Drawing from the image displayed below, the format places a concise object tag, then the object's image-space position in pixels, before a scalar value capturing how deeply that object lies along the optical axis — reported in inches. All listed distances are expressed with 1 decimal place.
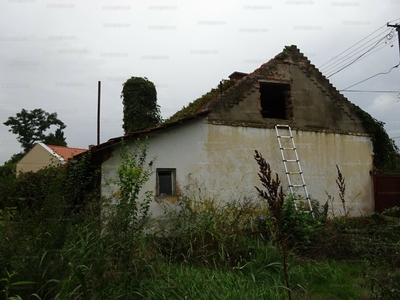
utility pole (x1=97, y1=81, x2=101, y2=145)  983.6
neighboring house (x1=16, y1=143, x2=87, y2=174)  1035.8
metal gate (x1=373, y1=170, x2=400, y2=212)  454.9
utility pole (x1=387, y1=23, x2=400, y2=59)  504.3
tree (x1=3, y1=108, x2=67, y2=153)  1739.9
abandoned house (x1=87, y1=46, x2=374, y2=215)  351.3
